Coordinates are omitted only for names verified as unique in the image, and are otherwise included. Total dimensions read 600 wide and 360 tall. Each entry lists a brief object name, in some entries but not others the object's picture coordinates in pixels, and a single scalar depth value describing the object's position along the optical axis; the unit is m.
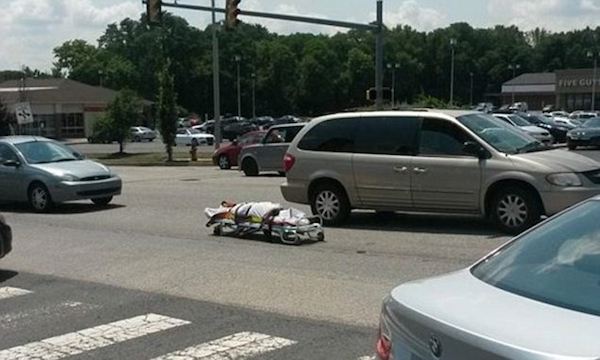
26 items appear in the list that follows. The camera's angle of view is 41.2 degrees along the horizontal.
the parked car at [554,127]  44.62
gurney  11.19
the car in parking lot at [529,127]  34.00
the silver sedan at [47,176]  16.45
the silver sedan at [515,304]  2.54
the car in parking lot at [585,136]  36.50
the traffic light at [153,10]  28.50
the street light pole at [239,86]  124.69
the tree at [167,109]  39.72
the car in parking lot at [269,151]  26.02
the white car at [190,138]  61.71
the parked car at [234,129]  69.66
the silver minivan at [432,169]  11.10
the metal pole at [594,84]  118.25
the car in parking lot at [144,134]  76.38
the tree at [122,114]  47.41
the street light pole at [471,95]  162.34
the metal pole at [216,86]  39.87
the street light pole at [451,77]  143.93
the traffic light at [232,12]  28.89
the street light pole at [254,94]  128.38
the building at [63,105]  80.62
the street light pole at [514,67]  166.62
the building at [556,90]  122.50
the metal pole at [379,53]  32.72
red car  31.05
